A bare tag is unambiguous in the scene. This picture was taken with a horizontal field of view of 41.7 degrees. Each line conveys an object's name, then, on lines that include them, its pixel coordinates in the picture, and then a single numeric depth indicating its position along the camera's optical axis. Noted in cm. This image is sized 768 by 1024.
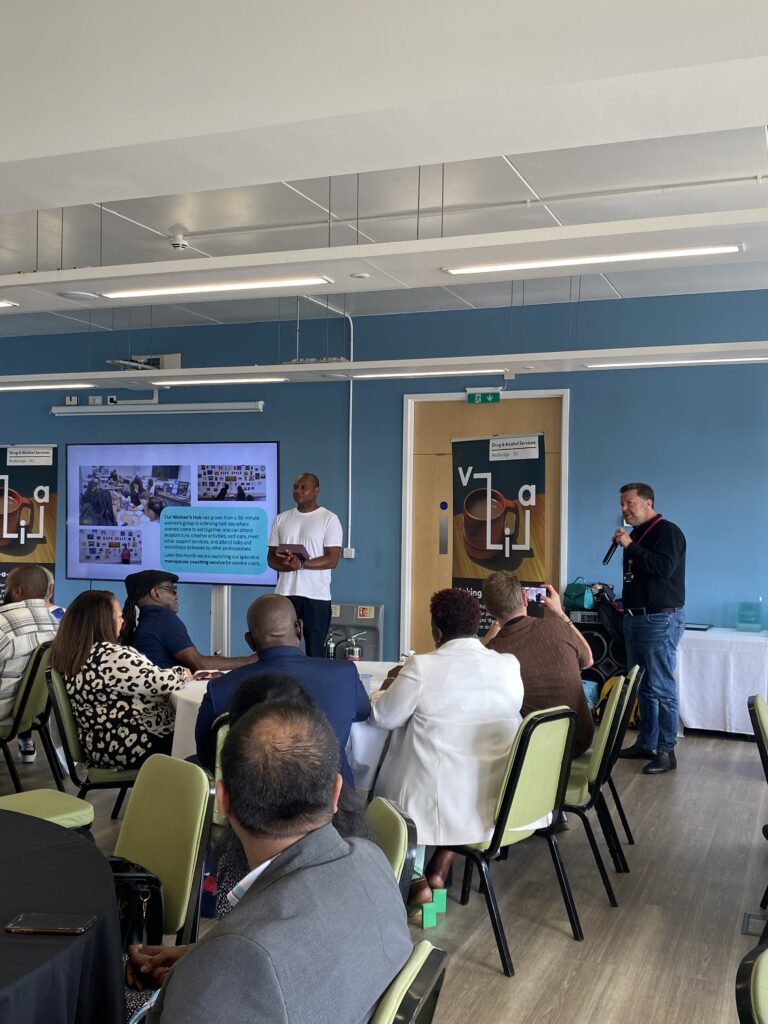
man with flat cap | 469
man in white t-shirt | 702
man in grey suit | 136
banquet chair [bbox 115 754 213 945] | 248
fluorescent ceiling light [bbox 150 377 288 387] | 764
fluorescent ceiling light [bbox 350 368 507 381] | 705
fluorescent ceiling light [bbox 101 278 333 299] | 439
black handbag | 240
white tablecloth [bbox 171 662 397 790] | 379
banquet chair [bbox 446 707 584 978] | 328
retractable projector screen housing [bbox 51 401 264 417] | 918
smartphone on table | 179
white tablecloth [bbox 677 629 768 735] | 673
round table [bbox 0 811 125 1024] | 167
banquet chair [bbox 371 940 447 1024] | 142
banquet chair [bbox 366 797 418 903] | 226
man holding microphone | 606
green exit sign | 788
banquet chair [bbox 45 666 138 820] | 415
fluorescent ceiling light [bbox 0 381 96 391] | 824
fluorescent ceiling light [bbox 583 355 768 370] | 631
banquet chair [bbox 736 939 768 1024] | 144
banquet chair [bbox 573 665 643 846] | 413
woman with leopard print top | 412
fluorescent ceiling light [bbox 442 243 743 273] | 388
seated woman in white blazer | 346
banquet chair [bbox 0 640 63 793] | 485
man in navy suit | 331
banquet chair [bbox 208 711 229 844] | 324
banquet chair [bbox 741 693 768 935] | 350
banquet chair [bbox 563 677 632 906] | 392
